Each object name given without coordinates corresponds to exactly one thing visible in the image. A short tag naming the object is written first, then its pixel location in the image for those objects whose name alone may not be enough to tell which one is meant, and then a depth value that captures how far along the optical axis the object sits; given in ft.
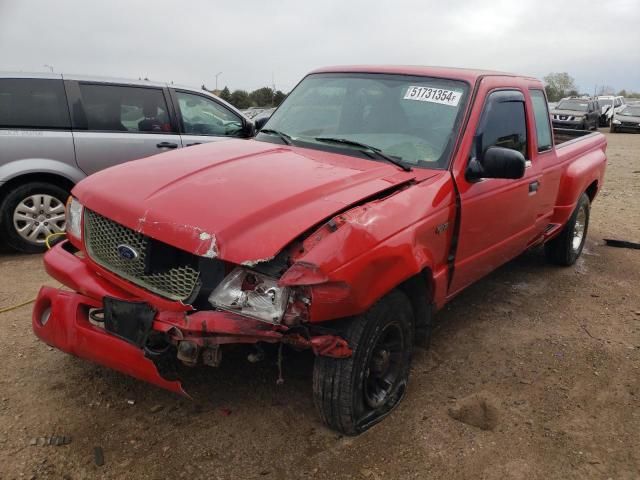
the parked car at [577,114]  76.89
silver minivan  17.51
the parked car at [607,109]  100.89
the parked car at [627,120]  83.20
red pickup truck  7.73
